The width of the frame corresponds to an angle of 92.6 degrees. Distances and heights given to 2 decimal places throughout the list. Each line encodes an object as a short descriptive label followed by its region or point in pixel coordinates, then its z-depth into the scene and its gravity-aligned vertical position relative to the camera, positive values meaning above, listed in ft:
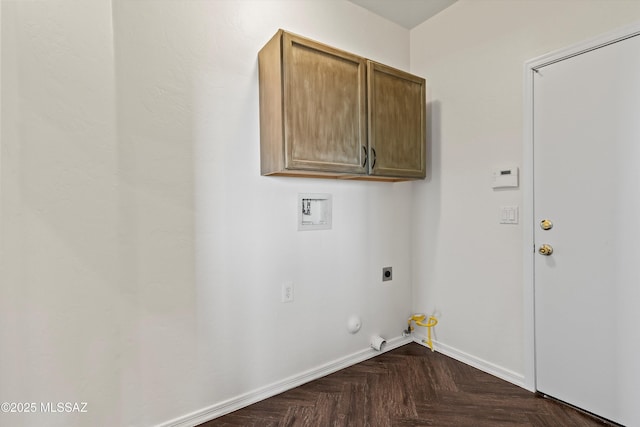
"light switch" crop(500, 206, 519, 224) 6.82 -0.28
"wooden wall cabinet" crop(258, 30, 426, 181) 5.73 +1.91
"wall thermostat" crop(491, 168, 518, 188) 6.76 +0.54
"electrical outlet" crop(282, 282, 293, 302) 6.73 -1.91
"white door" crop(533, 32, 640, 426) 5.27 -0.54
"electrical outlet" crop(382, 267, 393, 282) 8.45 -1.94
